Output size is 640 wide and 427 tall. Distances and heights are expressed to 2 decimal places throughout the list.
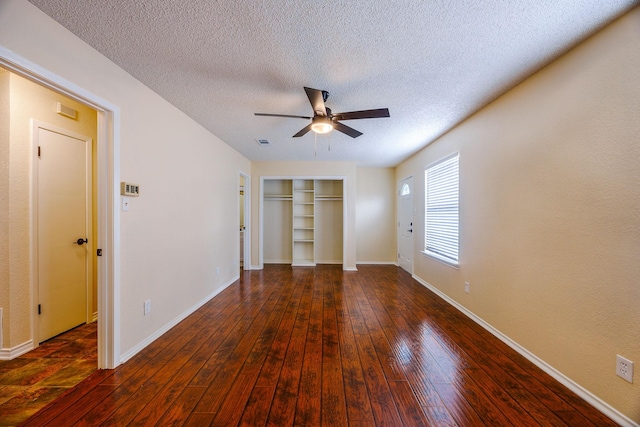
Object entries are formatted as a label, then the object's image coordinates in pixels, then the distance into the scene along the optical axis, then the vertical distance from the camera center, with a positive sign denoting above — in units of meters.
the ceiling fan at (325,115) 2.05 +0.93
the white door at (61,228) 2.26 -0.18
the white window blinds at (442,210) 3.32 +0.03
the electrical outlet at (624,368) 1.36 -0.91
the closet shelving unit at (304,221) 5.95 -0.25
